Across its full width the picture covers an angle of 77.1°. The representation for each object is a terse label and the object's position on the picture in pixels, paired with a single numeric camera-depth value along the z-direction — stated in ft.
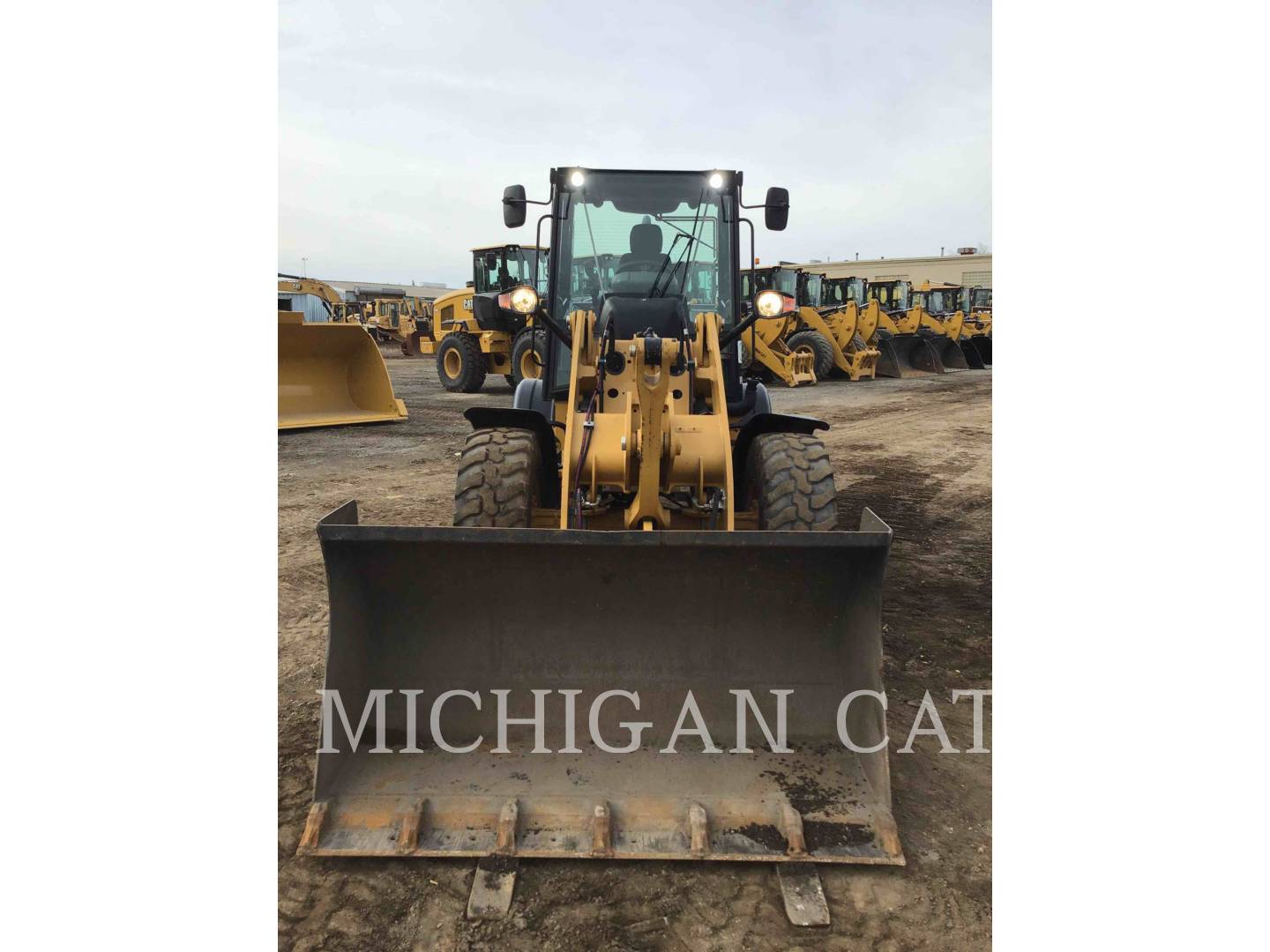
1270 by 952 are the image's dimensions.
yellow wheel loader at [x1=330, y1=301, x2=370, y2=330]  85.76
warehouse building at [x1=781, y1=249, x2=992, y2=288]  182.19
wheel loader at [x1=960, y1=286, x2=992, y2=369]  80.84
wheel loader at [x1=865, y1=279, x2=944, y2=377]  69.82
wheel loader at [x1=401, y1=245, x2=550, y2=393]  49.62
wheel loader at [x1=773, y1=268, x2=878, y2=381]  63.57
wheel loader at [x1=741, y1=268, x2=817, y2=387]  58.75
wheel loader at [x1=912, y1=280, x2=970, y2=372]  74.79
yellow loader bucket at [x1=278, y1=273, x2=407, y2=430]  33.96
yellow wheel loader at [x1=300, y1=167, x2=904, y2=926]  8.16
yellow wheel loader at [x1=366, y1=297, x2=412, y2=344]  94.22
